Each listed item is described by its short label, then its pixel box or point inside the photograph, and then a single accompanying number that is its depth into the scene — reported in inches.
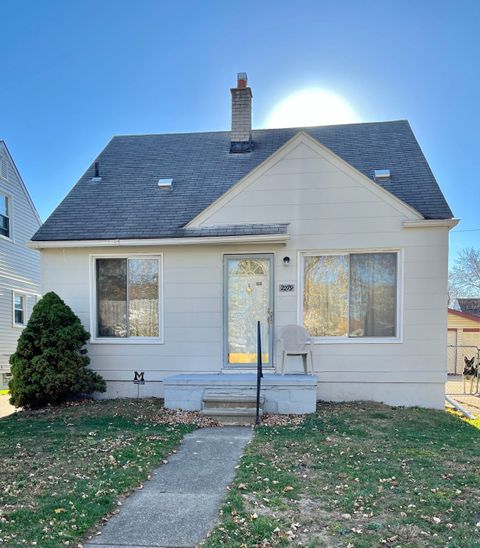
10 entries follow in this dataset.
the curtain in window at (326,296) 293.6
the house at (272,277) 283.6
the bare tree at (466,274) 1149.7
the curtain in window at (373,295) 289.9
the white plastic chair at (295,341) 286.5
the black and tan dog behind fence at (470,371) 408.8
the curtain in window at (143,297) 313.7
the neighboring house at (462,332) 677.3
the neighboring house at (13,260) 561.0
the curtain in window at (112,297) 316.2
